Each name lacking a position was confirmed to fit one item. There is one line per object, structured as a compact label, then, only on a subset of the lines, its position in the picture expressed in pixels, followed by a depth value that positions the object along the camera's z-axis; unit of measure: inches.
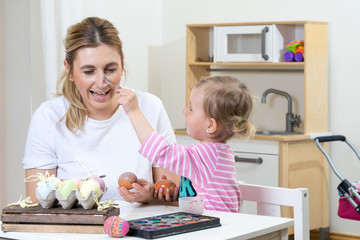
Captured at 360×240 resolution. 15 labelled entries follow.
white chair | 90.6
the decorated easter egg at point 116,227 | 78.3
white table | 79.6
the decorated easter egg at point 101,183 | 86.7
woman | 101.1
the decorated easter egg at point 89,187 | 81.9
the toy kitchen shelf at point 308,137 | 147.5
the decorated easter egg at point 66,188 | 81.7
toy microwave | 153.5
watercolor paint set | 78.7
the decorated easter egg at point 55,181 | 82.5
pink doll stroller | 132.2
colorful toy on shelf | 152.2
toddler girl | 89.4
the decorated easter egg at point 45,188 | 81.7
